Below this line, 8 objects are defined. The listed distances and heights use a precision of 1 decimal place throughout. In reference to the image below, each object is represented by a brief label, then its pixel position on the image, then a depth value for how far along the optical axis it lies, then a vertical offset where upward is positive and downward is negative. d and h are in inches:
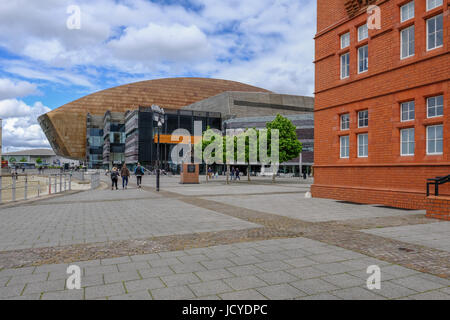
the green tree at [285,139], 1555.1 +109.3
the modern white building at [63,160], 6138.3 +10.0
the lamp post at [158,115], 856.9 +123.6
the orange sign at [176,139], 3156.5 +220.0
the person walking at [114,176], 871.7 -37.1
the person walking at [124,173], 919.7 -31.0
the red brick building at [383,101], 428.1 +91.7
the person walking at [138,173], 1000.7 -33.4
